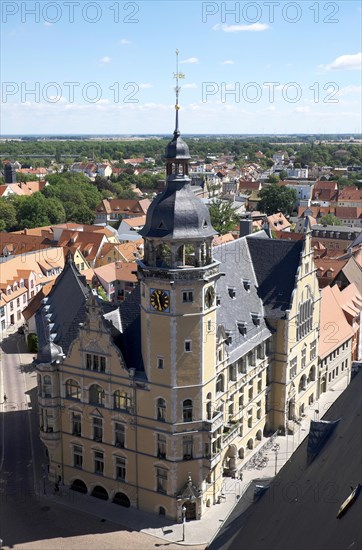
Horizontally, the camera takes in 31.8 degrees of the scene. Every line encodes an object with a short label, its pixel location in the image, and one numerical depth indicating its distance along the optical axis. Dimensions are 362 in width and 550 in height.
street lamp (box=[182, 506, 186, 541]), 50.81
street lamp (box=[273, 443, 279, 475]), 60.45
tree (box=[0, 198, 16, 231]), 169.25
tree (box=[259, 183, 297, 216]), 198.38
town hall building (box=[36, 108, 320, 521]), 49.41
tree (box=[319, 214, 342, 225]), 169.19
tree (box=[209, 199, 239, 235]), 157.50
